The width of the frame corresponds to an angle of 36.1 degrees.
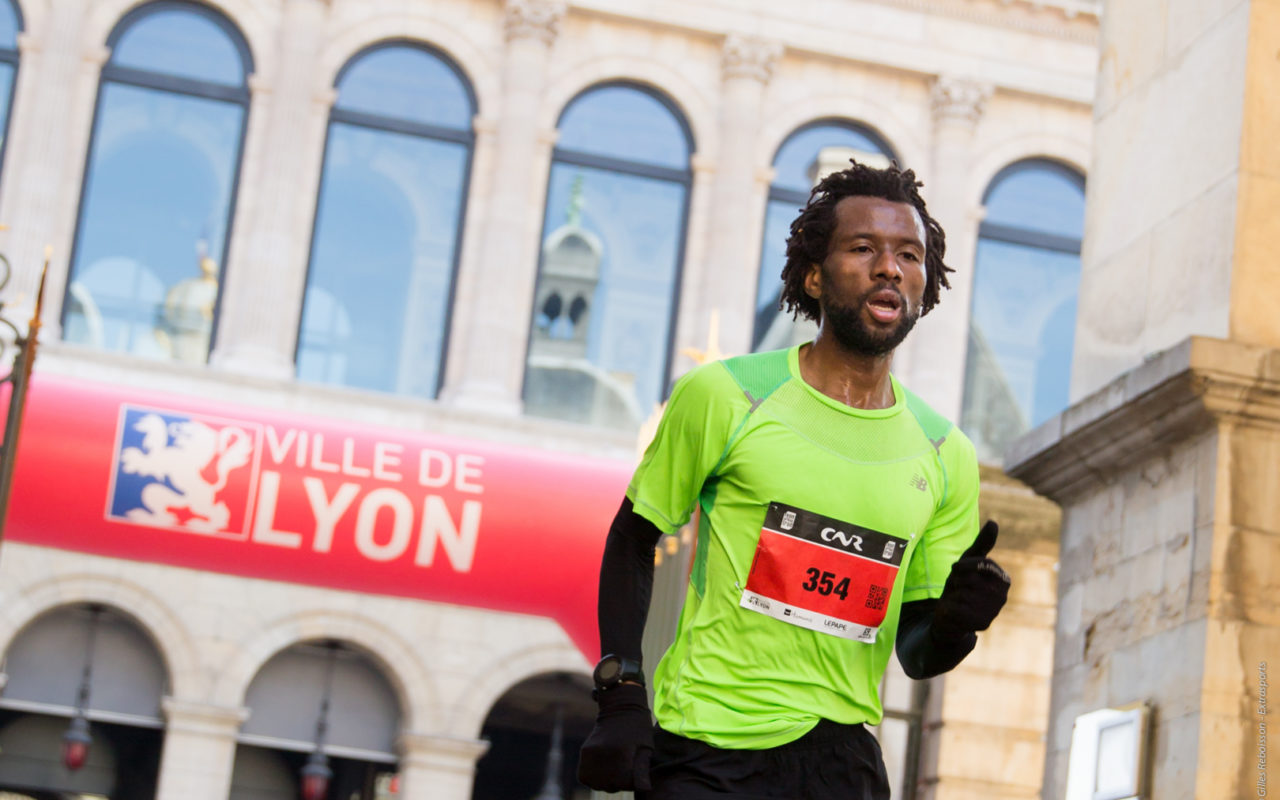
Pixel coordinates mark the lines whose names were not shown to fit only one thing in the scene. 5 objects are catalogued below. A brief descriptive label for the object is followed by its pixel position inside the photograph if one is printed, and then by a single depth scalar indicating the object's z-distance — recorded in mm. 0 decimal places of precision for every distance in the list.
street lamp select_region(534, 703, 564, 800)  22672
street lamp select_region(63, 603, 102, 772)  22188
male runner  2918
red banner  16031
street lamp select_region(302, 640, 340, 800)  22625
